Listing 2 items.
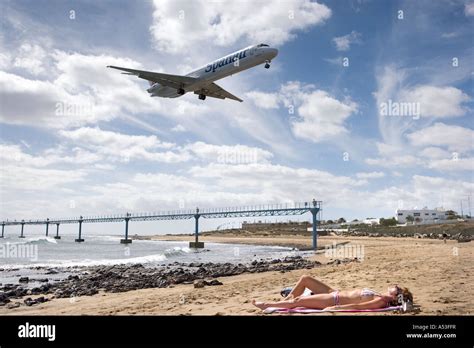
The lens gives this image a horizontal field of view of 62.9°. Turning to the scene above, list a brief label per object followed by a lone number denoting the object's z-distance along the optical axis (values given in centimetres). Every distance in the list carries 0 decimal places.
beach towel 809
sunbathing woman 823
